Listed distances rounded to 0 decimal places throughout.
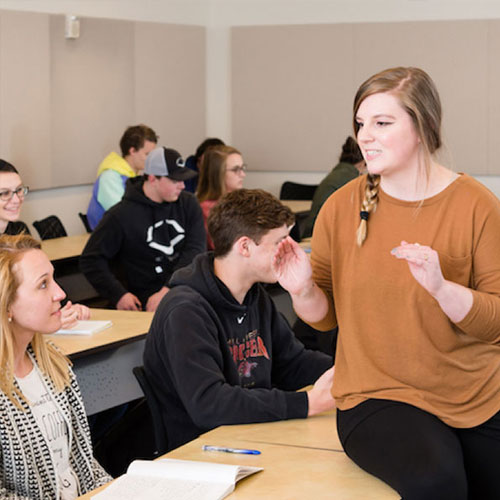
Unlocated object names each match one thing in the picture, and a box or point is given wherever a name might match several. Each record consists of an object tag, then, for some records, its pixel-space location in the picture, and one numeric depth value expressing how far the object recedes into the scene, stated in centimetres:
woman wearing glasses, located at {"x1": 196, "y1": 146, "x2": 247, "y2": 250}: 570
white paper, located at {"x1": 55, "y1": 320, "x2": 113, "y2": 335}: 339
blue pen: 201
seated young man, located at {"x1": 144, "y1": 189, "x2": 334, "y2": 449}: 231
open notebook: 172
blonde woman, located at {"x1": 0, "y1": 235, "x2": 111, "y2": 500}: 209
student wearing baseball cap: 474
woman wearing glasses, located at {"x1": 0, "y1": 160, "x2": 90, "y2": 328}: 425
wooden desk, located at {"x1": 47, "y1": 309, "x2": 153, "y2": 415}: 321
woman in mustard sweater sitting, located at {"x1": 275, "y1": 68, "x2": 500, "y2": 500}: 180
